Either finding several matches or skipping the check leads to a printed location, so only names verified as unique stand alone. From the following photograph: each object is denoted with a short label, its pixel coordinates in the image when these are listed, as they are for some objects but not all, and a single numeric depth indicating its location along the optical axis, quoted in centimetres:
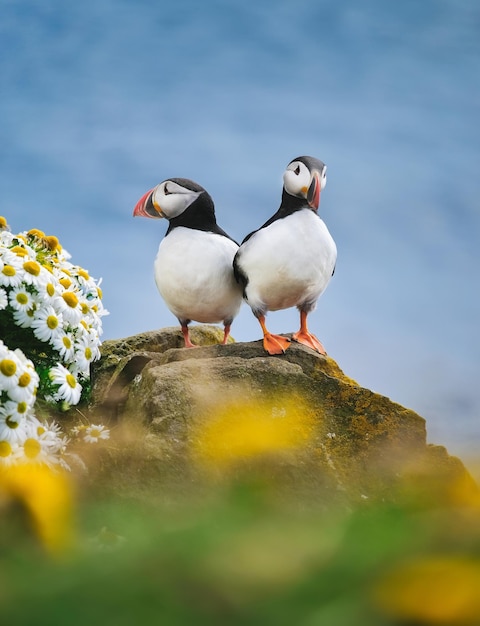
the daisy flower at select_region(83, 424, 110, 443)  927
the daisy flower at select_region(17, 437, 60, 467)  762
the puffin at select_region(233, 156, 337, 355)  1011
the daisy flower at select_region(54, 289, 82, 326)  950
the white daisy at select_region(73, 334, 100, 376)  995
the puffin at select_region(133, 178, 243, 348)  1097
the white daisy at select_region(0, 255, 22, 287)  892
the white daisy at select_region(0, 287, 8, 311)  881
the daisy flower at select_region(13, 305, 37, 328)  902
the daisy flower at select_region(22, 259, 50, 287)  905
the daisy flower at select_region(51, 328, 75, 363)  933
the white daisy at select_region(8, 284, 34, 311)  896
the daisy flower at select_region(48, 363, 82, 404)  901
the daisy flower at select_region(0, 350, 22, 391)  738
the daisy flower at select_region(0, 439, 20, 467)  744
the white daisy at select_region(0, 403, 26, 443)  749
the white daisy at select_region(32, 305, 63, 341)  916
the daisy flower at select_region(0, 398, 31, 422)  745
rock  782
